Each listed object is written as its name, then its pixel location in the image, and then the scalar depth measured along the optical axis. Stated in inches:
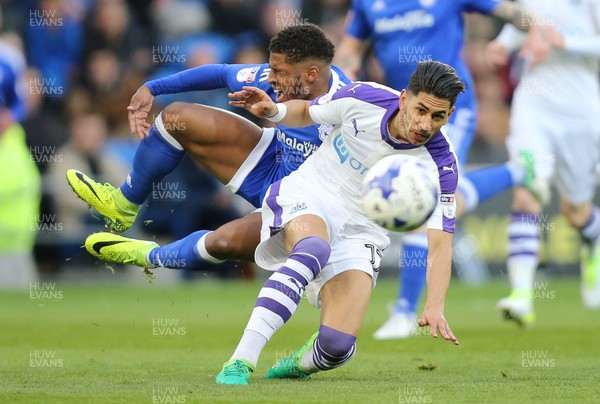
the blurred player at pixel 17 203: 1135.6
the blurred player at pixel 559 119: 829.8
